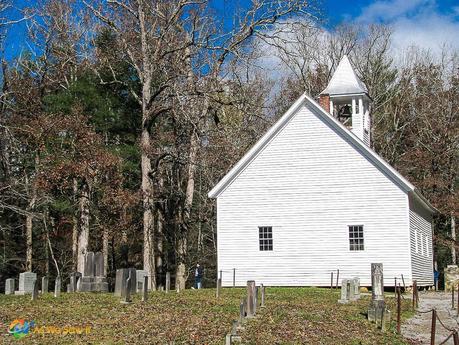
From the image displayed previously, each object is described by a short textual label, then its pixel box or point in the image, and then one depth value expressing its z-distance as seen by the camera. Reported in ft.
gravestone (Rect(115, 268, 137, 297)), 67.96
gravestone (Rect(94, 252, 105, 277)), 85.25
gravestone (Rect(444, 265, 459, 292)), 107.96
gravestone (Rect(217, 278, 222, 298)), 78.83
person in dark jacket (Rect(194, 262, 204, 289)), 119.31
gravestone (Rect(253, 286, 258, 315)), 54.39
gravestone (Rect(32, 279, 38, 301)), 69.57
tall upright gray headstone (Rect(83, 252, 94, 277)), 84.64
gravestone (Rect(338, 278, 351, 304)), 71.97
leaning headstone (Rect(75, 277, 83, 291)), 84.71
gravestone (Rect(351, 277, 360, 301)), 76.84
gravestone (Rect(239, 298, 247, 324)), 49.38
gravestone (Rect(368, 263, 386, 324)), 57.11
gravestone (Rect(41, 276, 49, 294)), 83.77
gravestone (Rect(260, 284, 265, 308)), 62.93
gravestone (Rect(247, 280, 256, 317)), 53.16
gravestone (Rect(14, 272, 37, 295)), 81.10
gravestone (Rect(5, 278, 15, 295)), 83.25
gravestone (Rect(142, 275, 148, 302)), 66.95
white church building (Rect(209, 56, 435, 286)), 100.68
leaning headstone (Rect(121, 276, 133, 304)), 63.72
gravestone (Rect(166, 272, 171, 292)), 85.83
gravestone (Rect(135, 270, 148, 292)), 81.87
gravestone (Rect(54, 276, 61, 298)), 74.68
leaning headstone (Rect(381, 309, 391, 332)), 53.26
